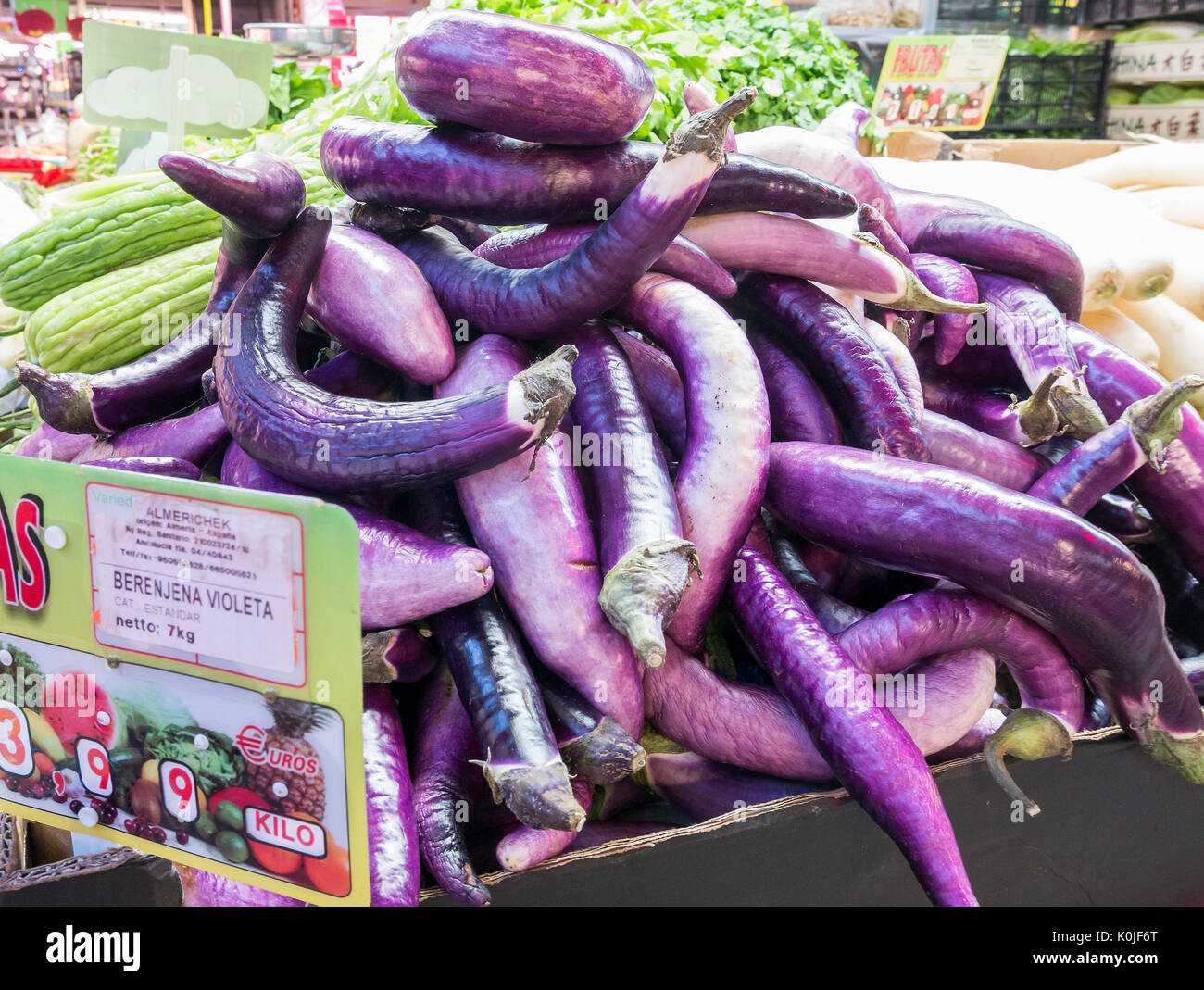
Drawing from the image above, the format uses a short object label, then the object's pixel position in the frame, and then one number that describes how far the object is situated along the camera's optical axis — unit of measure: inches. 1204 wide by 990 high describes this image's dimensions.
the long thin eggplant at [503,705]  26.9
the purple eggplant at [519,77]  34.9
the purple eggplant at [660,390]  38.8
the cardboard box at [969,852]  31.9
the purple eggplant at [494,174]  36.8
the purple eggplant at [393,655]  31.7
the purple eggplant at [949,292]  46.1
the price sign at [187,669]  25.2
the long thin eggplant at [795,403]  39.4
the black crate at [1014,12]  177.6
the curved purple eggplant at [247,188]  32.5
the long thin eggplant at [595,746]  29.7
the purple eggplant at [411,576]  30.4
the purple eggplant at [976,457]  40.8
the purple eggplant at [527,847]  29.6
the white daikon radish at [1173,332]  63.5
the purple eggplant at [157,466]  33.9
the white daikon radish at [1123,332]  59.7
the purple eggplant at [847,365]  38.2
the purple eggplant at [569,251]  38.6
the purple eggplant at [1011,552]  32.8
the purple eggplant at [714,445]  33.7
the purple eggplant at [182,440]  36.8
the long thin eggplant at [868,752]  30.6
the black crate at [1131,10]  163.9
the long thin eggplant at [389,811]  28.3
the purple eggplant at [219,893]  29.2
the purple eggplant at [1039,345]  40.1
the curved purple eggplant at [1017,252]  48.3
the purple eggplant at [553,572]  31.3
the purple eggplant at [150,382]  36.3
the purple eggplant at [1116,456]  37.5
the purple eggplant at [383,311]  34.6
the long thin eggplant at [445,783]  29.1
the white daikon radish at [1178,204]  85.8
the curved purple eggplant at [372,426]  28.8
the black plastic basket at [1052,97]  163.2
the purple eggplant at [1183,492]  40.7
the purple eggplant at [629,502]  29.1
